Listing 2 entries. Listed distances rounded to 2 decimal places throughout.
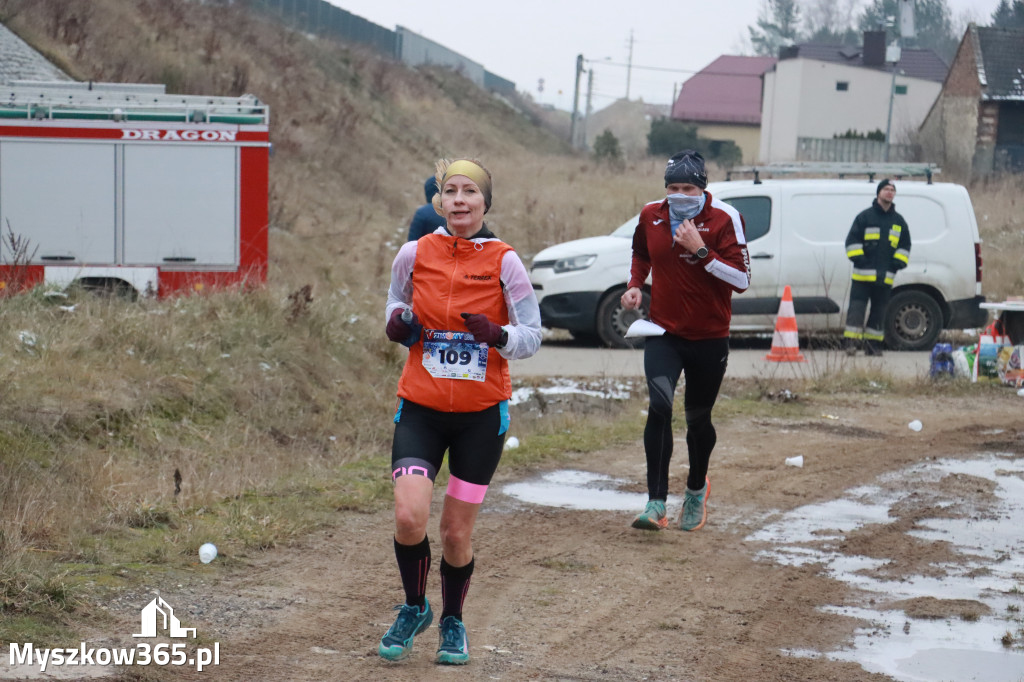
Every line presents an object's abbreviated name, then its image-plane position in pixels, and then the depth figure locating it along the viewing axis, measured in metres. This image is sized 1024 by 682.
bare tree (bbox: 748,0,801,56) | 121.06
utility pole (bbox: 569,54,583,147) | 72.56
